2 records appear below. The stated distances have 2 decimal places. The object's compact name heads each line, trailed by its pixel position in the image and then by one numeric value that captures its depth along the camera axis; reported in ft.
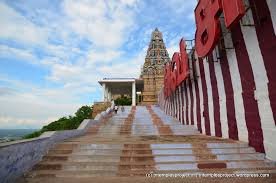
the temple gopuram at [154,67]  79.89
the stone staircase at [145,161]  9.61
